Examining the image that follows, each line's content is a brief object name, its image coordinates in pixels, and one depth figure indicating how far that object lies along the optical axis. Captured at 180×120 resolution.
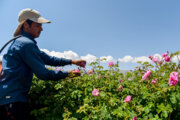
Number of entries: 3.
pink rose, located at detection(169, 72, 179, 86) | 1.96
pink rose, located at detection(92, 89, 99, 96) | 2.36
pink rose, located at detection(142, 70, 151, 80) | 2.29
